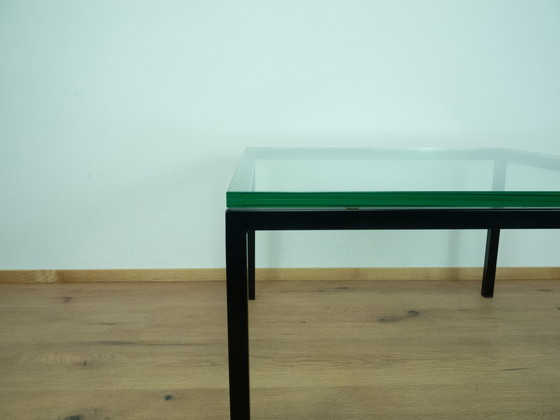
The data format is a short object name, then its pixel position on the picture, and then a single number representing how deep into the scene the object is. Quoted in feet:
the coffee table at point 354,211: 2.32
